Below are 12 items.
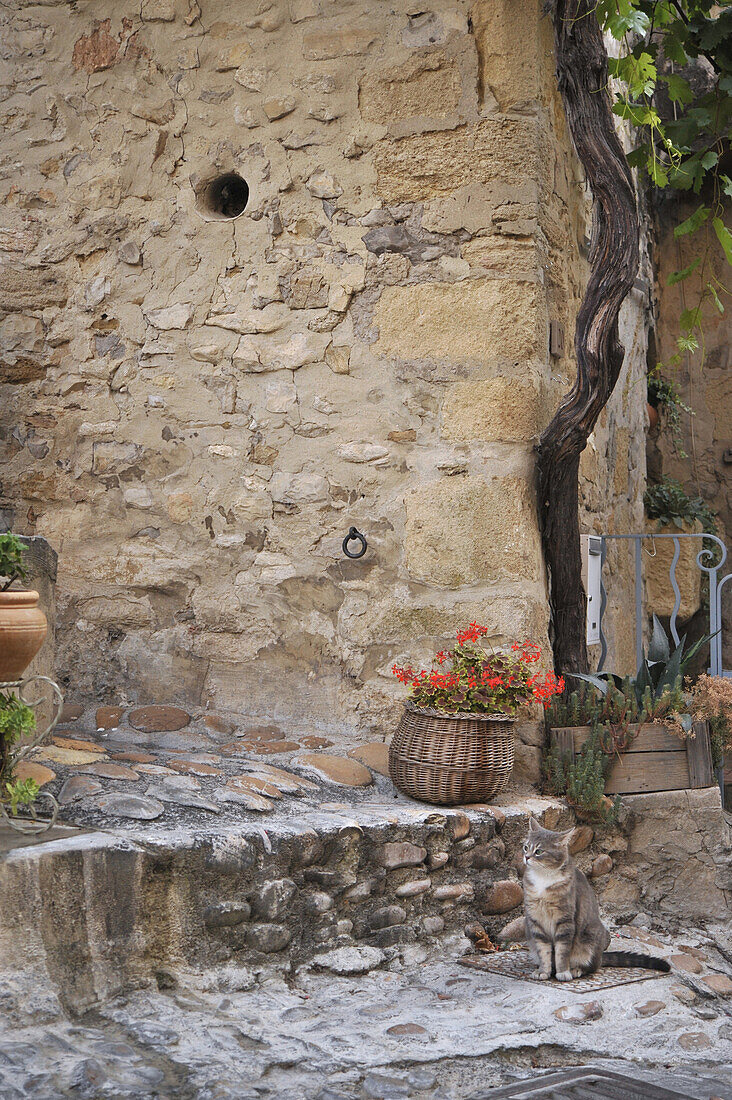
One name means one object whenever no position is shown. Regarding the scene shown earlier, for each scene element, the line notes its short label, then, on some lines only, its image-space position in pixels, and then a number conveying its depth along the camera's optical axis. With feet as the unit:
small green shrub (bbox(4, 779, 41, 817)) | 8.95
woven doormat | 10.38
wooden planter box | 12.99
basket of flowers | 11.71
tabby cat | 10.44
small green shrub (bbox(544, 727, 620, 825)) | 12.59
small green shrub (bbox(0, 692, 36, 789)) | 9.09
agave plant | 13.21
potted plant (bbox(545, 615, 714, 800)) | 12.90
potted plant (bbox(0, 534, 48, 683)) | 9.18
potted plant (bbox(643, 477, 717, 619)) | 19.56
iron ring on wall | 13.46
